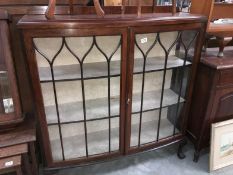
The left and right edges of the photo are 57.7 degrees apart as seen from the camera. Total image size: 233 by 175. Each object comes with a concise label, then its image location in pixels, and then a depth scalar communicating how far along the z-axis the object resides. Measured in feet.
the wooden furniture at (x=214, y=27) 4.93
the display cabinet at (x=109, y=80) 3.81
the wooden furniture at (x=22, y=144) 4.00
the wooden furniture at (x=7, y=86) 3.58
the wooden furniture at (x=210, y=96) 4.86
